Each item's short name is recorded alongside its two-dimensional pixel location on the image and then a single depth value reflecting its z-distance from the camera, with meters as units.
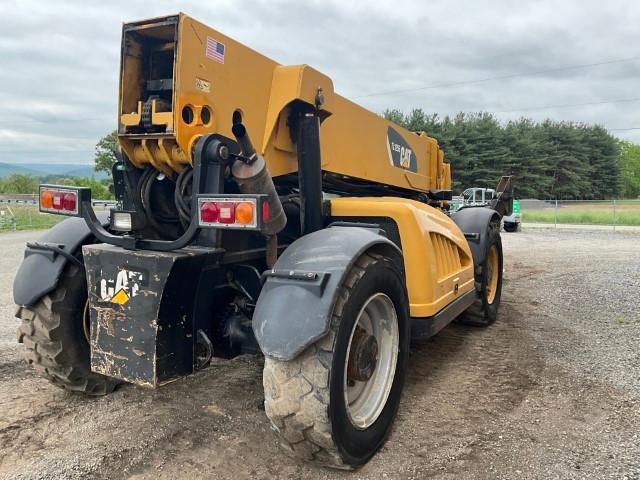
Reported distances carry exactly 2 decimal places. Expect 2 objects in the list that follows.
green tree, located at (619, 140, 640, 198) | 79.14
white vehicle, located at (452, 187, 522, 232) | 23.11
